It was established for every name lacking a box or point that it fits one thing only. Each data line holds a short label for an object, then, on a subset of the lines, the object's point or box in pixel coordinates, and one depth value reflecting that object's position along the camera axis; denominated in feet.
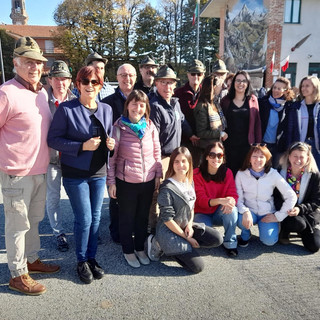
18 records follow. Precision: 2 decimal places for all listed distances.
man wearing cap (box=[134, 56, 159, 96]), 15.37
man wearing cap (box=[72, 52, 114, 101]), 14.06
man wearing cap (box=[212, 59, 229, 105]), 16.28
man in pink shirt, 8.67
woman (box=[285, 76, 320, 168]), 14.75
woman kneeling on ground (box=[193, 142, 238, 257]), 12.20
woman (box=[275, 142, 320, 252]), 12.27
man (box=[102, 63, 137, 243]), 12.72
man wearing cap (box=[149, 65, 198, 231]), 12.28
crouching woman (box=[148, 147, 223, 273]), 10.66
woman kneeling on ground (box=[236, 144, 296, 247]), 12.31
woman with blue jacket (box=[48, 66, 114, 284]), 9.21
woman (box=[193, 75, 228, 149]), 14.08
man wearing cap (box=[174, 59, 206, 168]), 14.98
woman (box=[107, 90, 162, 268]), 10.53
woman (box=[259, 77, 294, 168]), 15.60
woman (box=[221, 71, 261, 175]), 14.97
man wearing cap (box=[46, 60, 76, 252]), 12.05
